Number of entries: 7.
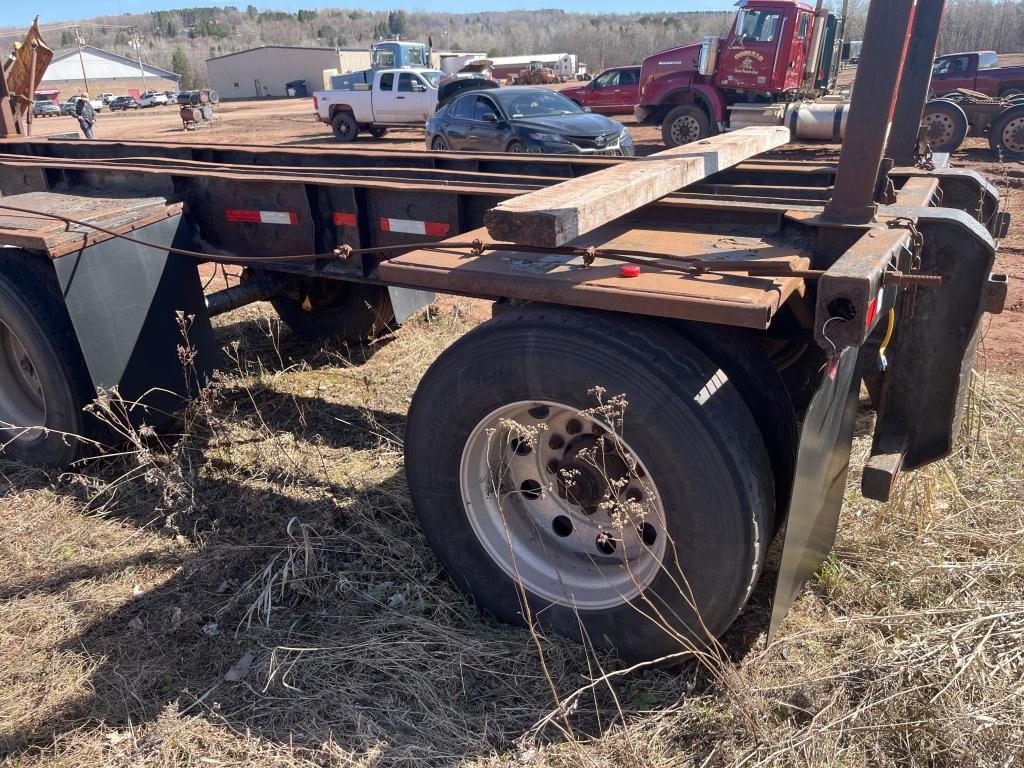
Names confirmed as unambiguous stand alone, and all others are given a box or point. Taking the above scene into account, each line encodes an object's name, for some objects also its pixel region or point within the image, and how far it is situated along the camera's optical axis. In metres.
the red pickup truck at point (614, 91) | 21.61
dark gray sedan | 12.55
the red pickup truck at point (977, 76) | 15.96
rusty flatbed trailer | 2.21
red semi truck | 15.77
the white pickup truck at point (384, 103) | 22.23
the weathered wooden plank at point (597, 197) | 2.17
